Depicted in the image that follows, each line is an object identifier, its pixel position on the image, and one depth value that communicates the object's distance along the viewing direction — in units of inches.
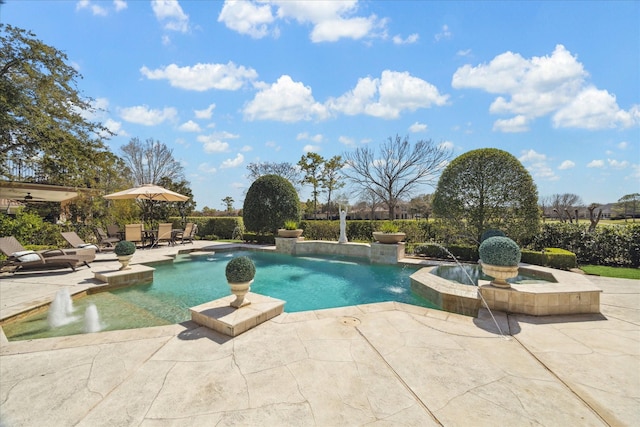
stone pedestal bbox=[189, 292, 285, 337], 146.8
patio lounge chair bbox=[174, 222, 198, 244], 564.5
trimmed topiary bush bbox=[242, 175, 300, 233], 607.8
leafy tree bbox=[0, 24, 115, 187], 360.5
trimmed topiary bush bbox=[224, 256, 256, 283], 160.1
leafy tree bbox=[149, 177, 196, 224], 752.3
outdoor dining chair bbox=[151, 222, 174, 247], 518.1
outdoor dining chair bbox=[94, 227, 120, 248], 432.9
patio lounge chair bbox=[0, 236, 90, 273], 282.2
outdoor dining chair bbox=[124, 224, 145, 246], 478.6
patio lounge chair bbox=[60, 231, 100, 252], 378.3
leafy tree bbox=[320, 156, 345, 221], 1219.2
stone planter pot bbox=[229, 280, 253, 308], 163.2
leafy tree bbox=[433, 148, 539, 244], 342.0
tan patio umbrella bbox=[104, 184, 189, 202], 467.2
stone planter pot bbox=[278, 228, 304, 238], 510.6
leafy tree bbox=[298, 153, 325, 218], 1228.5
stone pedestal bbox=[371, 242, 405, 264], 380.5
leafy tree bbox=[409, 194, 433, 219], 1595.7
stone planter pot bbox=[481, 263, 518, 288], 179.6
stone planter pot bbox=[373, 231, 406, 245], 387.9
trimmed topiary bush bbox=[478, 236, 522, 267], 177.2
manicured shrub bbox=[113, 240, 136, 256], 277.3
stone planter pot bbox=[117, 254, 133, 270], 280.1
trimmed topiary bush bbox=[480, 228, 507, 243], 309.1
